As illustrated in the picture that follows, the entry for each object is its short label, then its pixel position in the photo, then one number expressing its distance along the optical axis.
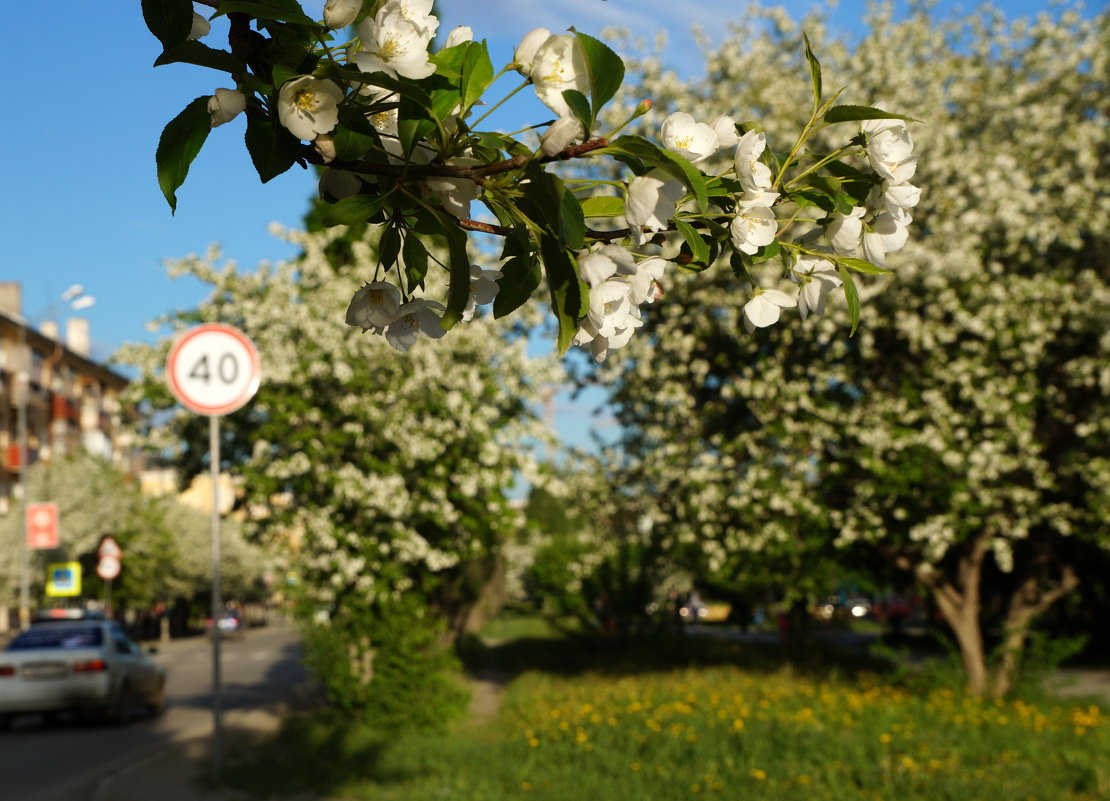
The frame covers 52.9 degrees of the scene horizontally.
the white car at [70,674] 14.88
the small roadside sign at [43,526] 33.44
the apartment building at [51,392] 57.28
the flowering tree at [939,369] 12.04
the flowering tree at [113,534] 46.25
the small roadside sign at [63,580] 32.16
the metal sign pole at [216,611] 8.83
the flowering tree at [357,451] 12.88
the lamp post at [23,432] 35.75
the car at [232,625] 55.56
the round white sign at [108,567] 27.59
